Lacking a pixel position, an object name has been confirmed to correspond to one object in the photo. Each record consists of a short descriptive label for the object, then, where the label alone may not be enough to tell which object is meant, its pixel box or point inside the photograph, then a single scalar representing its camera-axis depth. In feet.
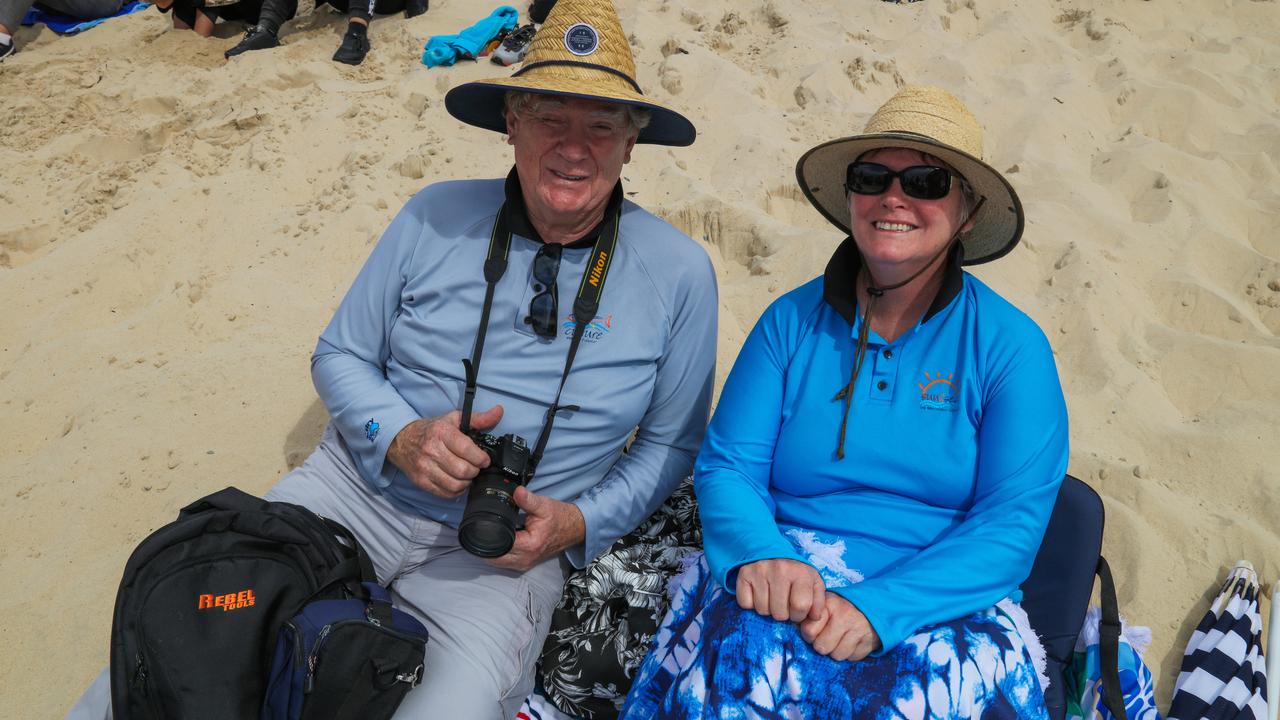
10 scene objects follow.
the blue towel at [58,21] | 20.43
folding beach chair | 6.81
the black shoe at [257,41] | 18.17
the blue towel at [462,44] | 17.04
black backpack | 6.14
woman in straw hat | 6.02
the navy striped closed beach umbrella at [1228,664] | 7.56
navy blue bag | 6.17
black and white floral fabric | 7.59
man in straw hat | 7.78
